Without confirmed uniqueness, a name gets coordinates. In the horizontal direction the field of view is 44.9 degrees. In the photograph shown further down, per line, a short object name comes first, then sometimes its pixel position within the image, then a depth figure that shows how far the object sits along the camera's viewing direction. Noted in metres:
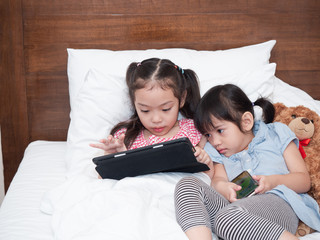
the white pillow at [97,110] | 1.50
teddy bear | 1.31
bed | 1.53
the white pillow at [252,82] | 1.57
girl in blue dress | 1.02
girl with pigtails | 1.36
